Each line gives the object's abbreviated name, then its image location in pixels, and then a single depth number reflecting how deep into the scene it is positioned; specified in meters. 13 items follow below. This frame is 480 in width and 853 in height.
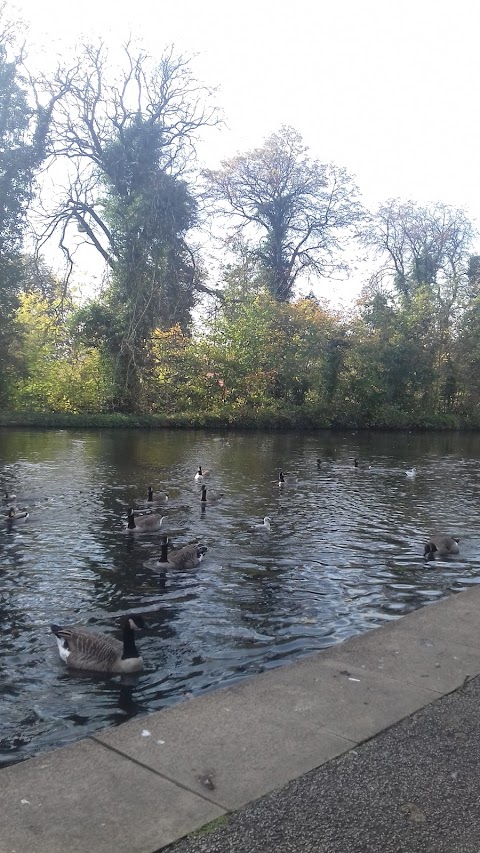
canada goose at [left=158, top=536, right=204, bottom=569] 11.70
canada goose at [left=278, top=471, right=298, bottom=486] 21.42
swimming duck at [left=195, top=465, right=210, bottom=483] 21.50
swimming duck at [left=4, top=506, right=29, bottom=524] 14.99
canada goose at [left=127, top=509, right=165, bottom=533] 14.32
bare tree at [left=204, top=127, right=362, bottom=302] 57.84
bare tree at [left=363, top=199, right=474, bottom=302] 66.44
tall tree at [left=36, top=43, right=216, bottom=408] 46.91
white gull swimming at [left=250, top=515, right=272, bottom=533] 14.76
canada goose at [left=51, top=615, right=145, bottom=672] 7.43
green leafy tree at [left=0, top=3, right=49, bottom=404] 40.28
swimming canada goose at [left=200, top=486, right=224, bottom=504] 17.98
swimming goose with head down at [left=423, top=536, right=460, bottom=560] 12.82
